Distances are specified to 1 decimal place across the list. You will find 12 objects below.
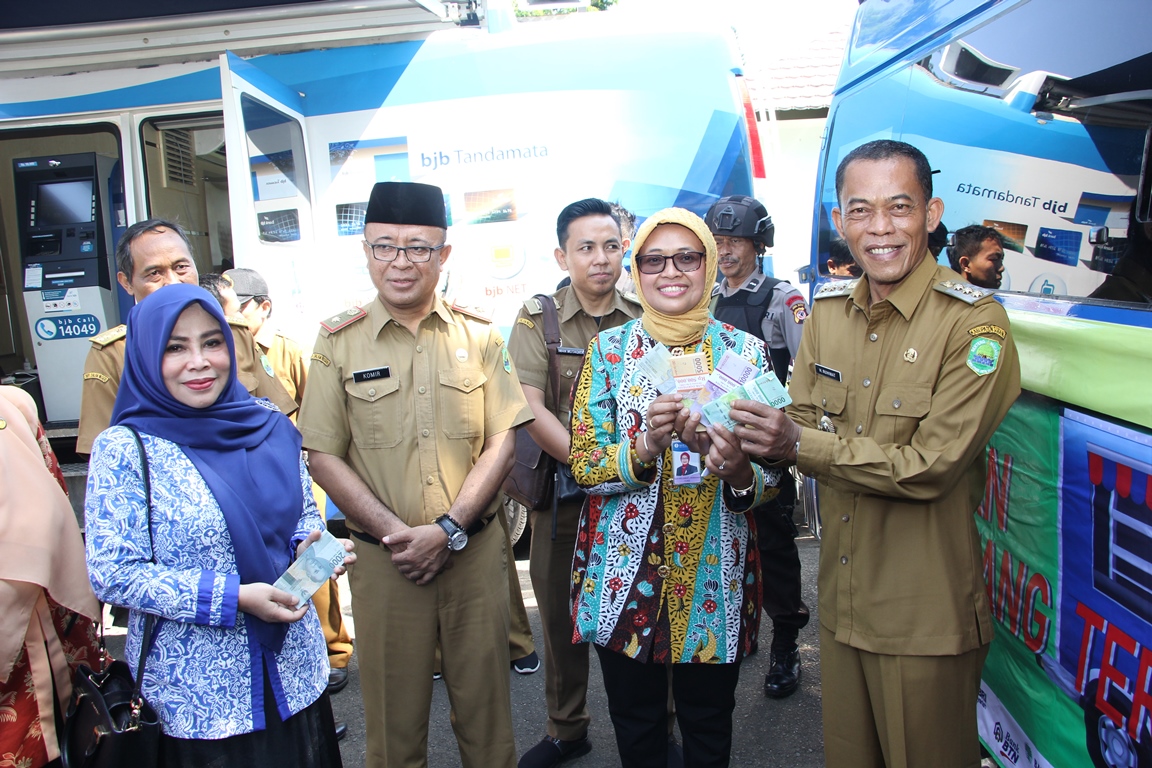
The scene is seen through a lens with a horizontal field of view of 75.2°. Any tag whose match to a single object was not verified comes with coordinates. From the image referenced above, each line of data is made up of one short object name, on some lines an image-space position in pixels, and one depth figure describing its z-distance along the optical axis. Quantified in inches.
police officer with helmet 142.5
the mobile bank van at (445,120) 188.2
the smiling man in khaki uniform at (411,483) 98.8
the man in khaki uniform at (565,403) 123.8
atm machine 239.6
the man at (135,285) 118.6
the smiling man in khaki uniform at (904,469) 74.6
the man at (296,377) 150.6
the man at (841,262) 172.7
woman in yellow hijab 91.4
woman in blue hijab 71.3
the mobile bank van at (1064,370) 68.8
